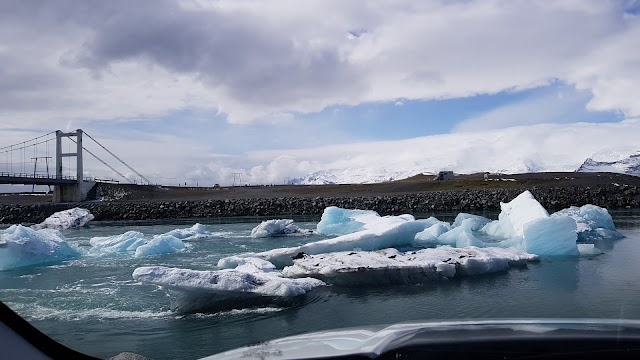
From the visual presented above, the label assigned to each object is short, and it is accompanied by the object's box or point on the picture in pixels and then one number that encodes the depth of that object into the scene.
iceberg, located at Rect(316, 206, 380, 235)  17.13
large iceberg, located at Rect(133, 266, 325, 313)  6.17
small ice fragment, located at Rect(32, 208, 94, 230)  24.97
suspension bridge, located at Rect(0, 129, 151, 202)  41.13
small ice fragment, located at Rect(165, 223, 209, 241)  16.72
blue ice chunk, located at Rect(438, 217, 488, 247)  11.95
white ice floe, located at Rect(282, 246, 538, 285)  8.25
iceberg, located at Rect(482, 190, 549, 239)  13.07
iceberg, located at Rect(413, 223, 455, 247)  13.60
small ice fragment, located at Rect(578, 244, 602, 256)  11.02
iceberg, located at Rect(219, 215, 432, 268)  10.33
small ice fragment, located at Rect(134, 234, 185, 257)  12.60
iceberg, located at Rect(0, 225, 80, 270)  11.02
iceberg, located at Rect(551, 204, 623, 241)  13.96
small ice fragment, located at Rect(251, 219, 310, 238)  16.66
